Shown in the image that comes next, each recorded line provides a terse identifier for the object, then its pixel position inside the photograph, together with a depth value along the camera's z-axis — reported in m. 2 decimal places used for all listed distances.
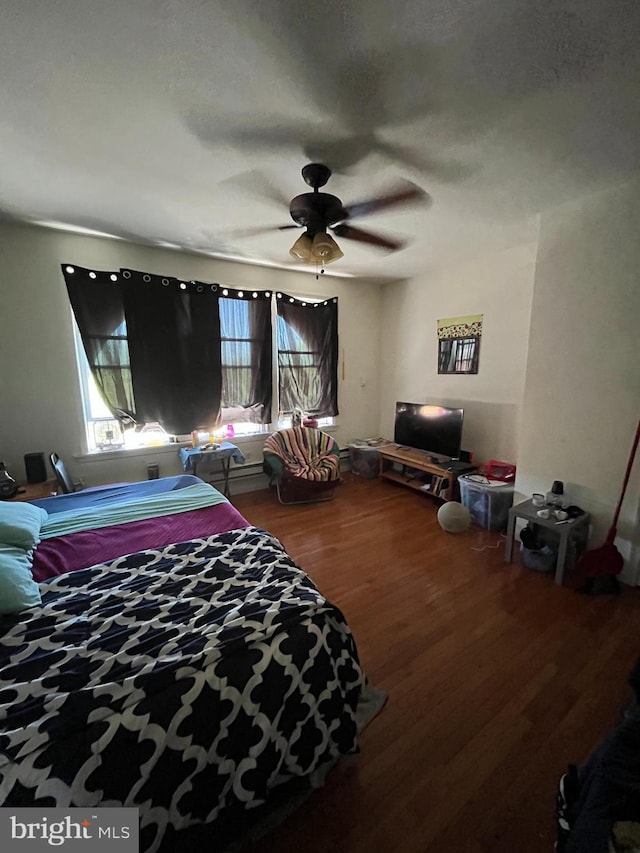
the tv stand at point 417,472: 3.48
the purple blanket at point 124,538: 1.63
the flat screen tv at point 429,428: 3.62
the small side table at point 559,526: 2.28
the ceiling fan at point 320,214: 1.90
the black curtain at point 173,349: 3.23
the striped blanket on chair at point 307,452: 3.72
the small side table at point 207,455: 3.36
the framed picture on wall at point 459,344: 3.67
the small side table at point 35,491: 2.45
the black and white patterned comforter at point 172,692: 0.86
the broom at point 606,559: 2.23
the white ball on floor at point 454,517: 3.01
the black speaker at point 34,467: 2.74
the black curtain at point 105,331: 2.97
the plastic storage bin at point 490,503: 3.03
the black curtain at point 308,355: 4.11
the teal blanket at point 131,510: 1.95
